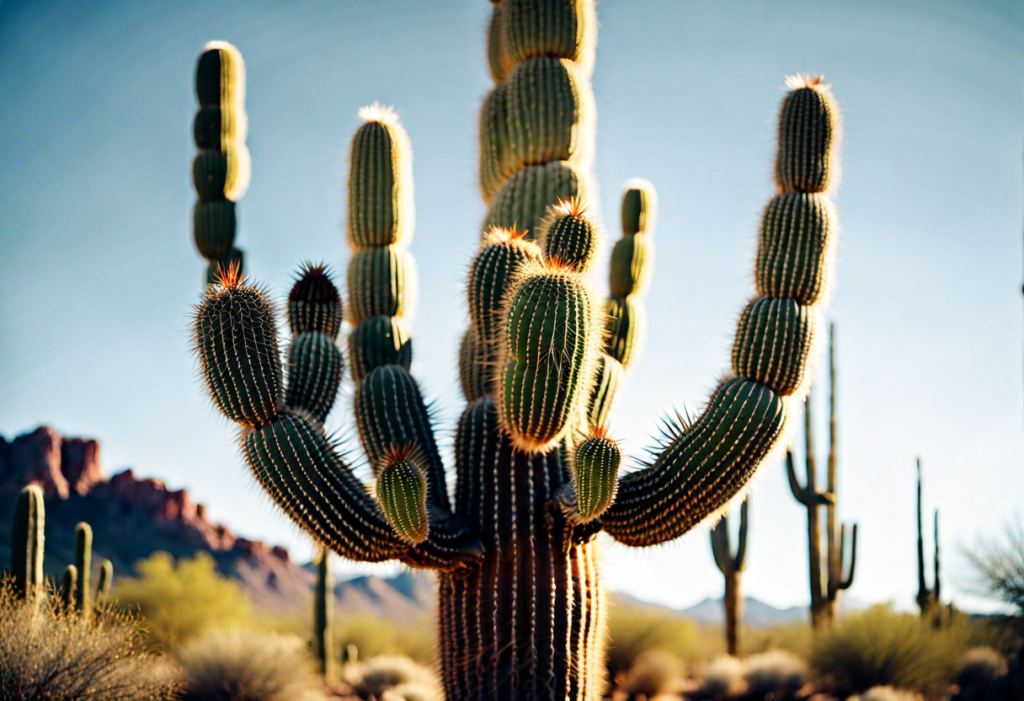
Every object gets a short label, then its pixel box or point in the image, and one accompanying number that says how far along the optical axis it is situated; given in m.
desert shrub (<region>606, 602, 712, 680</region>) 15.12
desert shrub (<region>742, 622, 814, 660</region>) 15.71
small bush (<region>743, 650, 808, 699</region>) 13.08
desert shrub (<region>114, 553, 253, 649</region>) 14.80
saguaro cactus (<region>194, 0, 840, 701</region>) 5.16
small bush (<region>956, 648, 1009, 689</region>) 12.48
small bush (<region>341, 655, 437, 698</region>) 12.92
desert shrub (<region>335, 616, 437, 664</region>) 17.00
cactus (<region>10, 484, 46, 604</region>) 8.34
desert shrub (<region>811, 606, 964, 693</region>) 12.96
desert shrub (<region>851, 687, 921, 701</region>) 11.49
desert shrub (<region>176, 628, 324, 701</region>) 11.16
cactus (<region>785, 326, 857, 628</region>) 15.08
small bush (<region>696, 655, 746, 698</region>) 13.44
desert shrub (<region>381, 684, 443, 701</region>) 10.52
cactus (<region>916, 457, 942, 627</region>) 15.91
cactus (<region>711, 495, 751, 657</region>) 15.30
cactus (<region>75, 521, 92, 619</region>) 9.87
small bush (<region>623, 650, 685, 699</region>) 14.04
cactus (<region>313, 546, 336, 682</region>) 13.17
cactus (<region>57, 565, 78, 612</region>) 9.02
